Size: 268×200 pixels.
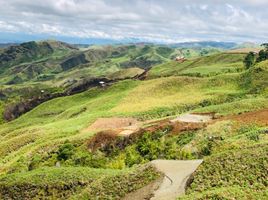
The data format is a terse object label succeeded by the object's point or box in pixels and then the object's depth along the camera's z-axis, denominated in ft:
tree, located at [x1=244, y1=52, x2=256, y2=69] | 394.93
